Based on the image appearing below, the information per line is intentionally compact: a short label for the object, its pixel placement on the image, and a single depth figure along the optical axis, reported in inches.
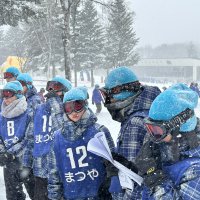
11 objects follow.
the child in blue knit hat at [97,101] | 790.4
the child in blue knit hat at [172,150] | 76.7
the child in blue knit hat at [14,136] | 188.7
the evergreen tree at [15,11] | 416.2
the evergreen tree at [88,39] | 1718.8
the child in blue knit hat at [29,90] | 206.7
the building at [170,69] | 3034.0
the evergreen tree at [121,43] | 1792.6
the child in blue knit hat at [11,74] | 239.0
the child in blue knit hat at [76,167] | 126.8
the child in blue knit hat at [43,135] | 171.2
